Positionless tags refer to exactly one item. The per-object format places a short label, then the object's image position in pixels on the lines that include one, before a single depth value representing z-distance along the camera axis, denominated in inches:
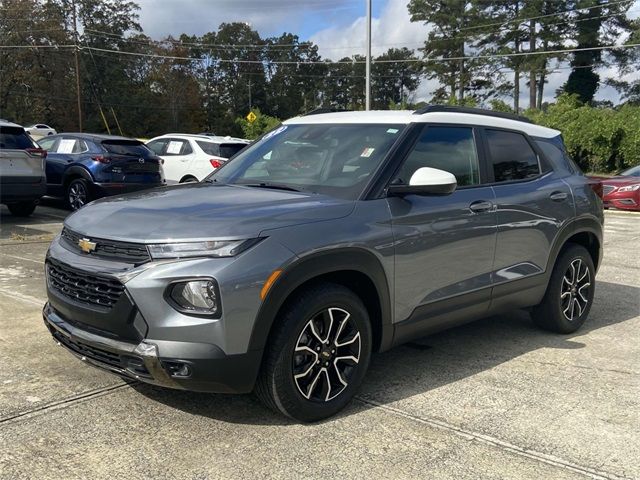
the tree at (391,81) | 3253.0
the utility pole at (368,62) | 792.7
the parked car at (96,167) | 463.2
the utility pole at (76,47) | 1783.2
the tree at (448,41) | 2221.9
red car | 611.5
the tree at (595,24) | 1899.1
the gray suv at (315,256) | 122.3
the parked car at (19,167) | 398.3
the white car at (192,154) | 542.9
